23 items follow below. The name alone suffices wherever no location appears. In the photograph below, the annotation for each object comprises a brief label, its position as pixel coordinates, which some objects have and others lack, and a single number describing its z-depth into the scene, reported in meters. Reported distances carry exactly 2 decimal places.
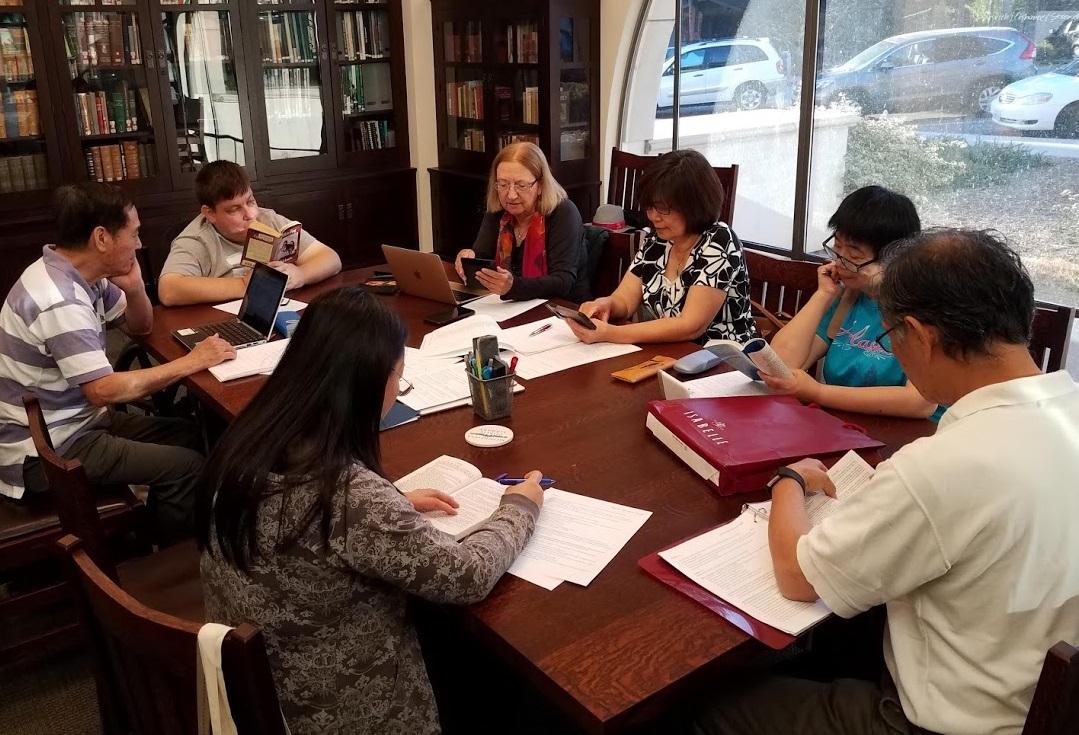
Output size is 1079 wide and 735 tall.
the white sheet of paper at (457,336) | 2.27
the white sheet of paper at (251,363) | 2.15
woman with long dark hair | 1.15
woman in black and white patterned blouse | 2.32
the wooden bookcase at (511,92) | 4.55
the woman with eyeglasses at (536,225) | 2.94
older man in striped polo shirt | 2.06
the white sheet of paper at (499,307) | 2.57
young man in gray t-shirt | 2.79
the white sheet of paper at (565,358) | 2.13
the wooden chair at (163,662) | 0.94
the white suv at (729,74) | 4.25
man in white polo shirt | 1.07
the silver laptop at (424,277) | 2.62
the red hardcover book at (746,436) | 1.53
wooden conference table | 1.09
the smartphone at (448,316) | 2.50
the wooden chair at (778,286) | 2.49
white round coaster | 1.73
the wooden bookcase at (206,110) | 4.18
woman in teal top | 1.82
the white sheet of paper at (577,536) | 1.32
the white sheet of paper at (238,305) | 2.70
